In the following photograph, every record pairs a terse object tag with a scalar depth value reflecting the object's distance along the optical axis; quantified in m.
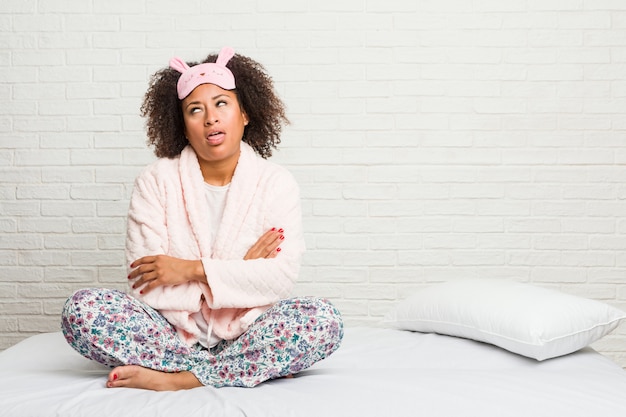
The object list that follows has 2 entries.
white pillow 2.32
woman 2.12
